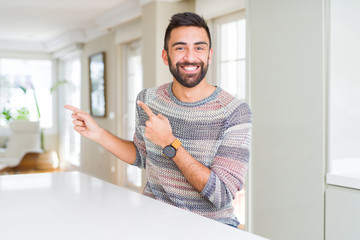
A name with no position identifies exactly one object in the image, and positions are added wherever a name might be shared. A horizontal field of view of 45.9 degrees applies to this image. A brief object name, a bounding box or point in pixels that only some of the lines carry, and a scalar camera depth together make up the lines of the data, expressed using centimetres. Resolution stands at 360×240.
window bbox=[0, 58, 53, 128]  858
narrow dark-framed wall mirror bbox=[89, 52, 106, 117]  675
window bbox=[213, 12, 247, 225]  377
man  136
